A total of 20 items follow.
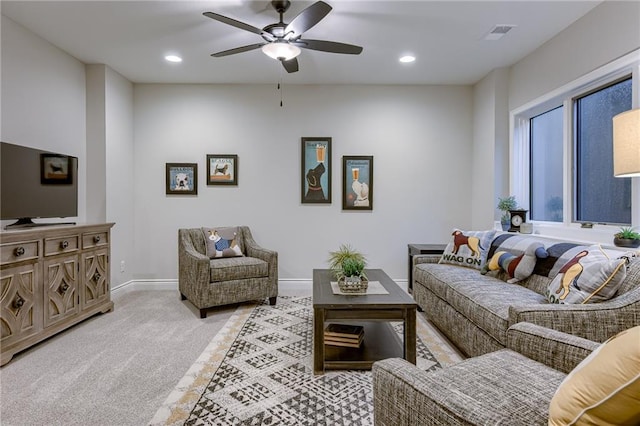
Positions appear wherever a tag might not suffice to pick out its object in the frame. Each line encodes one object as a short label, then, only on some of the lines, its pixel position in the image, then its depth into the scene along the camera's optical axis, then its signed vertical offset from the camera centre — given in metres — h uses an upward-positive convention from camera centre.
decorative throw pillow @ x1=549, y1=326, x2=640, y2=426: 0.72 -0.42
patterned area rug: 1.75 -1.09
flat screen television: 2.57 +0.22
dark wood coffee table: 2.16 -0.72
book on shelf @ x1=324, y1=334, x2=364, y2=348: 2.37 -0.96
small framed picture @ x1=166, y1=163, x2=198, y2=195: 4.38 +0.43
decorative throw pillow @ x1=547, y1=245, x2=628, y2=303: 1.82 -0.41
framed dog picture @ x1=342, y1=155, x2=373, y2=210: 4.39 +0.37
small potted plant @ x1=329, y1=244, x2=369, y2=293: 2.42 -0.48
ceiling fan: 2.34 +1.32
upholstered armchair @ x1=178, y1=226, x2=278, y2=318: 3.31 -0.62
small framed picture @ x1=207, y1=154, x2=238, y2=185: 4.37 +0.55
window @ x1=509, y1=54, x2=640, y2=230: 2.58 +0.54
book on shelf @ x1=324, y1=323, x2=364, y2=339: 2.39 -0.89
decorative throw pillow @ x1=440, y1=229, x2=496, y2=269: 3.18 -0.40
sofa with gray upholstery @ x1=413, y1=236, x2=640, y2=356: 1.64 -0.61
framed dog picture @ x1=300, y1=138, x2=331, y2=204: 4.40 +0.53
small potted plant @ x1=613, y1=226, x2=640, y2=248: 2.19 -0.21
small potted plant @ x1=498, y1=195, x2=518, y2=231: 3.59 +0.01
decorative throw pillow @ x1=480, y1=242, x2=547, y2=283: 2.61 -0.44
